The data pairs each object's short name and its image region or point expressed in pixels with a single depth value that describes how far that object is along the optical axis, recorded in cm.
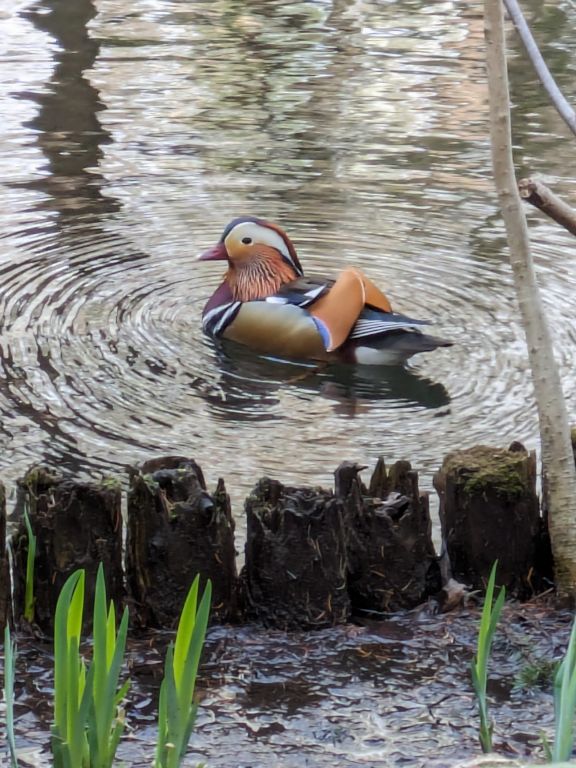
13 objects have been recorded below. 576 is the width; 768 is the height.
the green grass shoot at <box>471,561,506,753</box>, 548
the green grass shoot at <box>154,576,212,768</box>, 512
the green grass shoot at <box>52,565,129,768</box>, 511
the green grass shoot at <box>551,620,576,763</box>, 488
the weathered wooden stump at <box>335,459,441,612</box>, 762
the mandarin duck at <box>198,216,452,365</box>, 1335
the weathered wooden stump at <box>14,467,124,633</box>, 725
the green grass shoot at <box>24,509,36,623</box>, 704
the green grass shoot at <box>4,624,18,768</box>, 507
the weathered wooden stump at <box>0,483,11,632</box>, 716
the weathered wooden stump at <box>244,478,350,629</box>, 738
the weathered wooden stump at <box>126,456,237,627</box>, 735
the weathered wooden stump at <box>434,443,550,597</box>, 775
